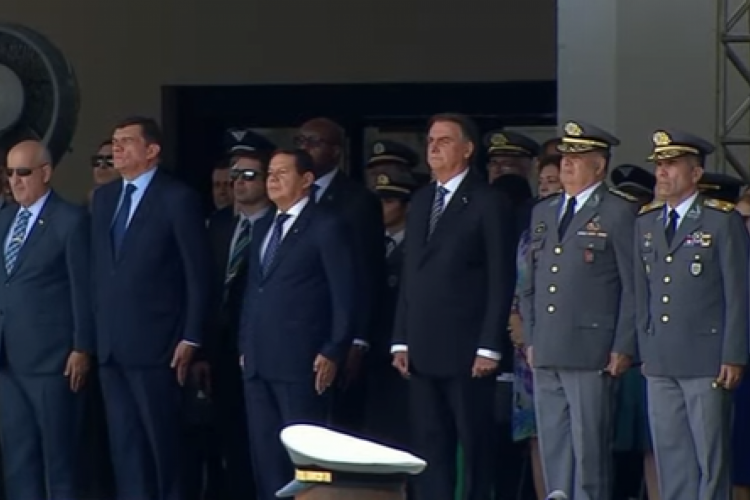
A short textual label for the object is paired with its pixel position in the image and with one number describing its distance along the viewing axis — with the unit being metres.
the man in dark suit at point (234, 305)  19.03
